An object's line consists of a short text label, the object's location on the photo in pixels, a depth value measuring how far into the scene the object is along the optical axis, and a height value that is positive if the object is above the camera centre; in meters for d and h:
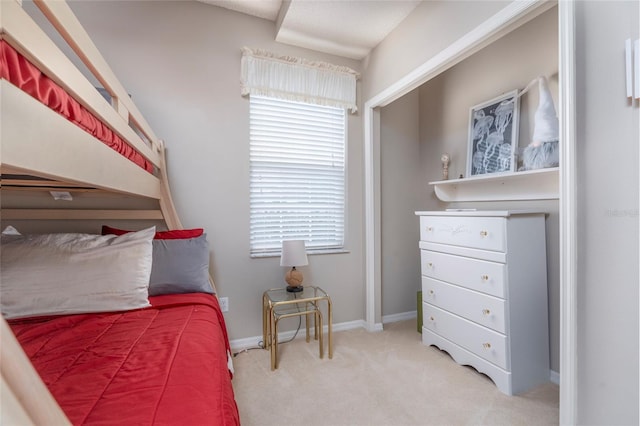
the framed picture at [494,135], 2.12 +0.60
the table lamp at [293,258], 2.19 -0.33
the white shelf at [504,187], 1.90 +0.20
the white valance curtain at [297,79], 2.32 +1.14
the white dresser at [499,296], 1.72 -0.53
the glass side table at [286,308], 1.96 -0.74
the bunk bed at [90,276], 0.57 -0.22
